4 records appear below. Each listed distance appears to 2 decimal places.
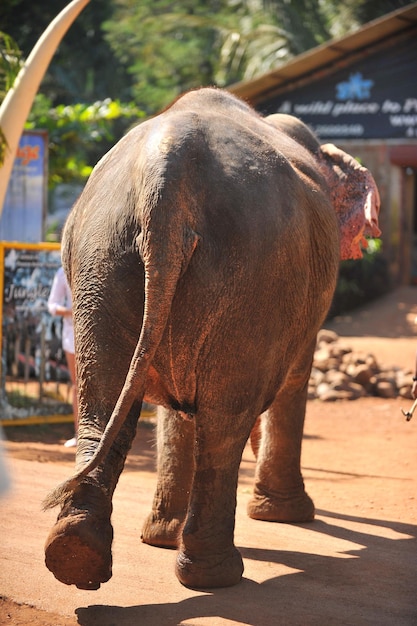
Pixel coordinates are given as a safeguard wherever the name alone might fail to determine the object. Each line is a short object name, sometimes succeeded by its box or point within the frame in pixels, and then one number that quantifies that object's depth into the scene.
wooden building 19.41
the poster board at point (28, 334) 9.72
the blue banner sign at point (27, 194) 12.11
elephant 3.86
